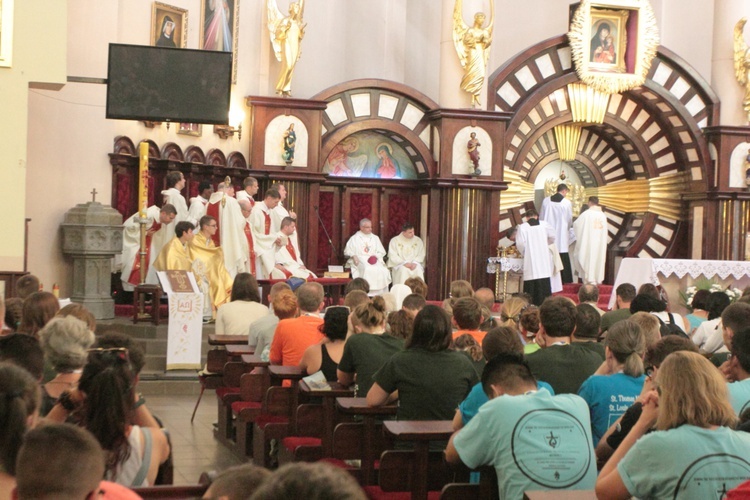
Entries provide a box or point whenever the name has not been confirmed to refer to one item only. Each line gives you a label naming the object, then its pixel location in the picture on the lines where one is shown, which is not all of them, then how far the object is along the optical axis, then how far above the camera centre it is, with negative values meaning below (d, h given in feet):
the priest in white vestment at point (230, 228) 45.06 -0.03
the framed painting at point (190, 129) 49.27 +4.60
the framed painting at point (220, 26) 50.44 +9.89
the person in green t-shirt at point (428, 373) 16.94 -2.29
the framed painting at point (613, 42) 58.23 +11.08
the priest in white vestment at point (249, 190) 46.73 +1.69
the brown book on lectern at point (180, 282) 37.68 -2.07
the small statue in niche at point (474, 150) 54.65 +4.43
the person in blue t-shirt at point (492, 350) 15.02 -1.75
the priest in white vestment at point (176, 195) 45.06 +1.31
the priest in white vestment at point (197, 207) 45.78 +0.82
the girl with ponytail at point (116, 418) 11.62 -2.18
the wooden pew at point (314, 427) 19.76 -3.90
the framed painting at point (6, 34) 36.63 +6.59
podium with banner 36.32 -3.65
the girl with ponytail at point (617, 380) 16.08 -2.20
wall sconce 51.24 +4.91
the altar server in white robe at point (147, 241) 42.93 -0.69
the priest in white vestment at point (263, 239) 47.16 -0.50
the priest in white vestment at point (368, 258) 53.32 -1.36
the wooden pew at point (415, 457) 15.24 -3.39
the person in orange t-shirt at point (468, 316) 20.95 -1.65
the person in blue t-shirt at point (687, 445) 11.25 -2.21
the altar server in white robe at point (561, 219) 59.11 +1.03
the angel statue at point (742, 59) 59.06 +10.40
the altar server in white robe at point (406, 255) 54.70 -1.19
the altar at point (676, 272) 48.21 -1.50
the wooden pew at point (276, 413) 22.40 -4.08
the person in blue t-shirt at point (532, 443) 13.15 -2.63
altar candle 39.88 +1.75
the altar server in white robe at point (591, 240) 58.80 -0.11
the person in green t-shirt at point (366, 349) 19.35 -2.19
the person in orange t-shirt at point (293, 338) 24.13 -2.53
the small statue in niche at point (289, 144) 52.21 +4.26
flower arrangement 40.60 -1.95
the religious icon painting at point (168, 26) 47.83 +9.30
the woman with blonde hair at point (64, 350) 14.82 -1.82
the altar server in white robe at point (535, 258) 54.75 -1.12
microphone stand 55.49 -0.52
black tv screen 38.70 +5.30
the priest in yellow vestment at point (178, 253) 41.29 -1.10
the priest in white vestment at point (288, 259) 47.39 -1.41
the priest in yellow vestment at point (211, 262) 42.24 -1.44
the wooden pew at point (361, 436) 17.63 -3.54
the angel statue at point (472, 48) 54.95 +9.85
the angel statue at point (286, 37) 52.70 +9.73
